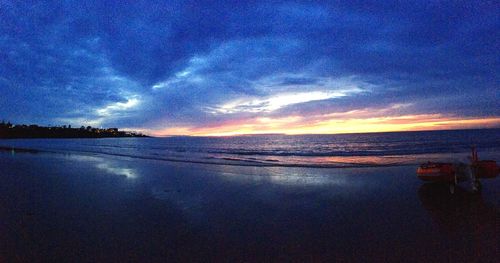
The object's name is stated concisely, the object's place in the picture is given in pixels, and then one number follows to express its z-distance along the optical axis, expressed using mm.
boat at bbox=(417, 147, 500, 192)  11367
